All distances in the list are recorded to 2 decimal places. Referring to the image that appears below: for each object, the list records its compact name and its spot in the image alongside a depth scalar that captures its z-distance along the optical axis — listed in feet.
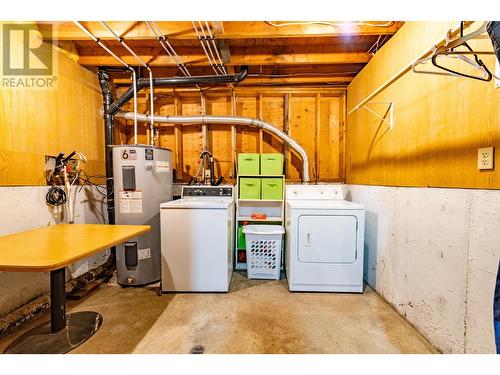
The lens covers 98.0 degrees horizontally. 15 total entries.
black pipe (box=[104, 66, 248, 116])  8.95
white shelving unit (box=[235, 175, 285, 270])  9.04
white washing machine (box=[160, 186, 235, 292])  7.11
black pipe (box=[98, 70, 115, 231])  8.63
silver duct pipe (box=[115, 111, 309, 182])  9.96
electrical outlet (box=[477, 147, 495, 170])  3.77
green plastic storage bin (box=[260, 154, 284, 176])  8.98
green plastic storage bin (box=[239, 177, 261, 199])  9.02
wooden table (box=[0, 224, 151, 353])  3.55
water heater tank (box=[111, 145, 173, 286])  7.55
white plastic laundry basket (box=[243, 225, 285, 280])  8.04
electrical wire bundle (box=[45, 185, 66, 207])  6.66
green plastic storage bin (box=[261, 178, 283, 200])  8.96
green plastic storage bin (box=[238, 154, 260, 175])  9.03
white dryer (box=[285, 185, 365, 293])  7.14
